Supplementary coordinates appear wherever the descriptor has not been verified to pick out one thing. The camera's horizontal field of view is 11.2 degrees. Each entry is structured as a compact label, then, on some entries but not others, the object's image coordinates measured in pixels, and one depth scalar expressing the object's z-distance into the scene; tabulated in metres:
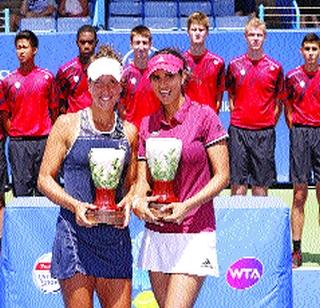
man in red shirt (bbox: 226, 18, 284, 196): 14.16
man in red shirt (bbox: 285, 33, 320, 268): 13.37
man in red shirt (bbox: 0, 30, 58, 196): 13.85
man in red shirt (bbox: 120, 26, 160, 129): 13.40
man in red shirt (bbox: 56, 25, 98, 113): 14.20
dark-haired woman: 7.32
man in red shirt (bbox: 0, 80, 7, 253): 13.62
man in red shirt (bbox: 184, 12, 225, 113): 14.04
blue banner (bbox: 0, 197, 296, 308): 9.43
